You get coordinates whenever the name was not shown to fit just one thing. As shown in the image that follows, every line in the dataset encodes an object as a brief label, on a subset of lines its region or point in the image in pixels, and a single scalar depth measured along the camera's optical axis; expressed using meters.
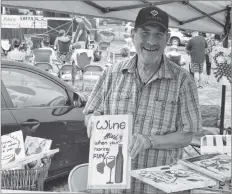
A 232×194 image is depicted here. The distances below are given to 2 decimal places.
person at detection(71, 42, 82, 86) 9.48
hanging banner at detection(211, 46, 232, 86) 4.70
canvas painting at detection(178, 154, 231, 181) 1.68
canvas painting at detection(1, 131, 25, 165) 1.97
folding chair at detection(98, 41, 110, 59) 16.45
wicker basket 1.91
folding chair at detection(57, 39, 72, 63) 13.38
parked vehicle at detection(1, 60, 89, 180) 3.73
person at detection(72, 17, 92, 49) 14.65
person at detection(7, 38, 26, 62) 11.52
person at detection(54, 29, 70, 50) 13.52
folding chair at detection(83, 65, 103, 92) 9.05
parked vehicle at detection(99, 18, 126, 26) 20.14
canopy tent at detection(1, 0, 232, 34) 3.37
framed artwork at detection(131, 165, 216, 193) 1.54
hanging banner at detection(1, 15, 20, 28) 9.46
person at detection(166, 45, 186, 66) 11.73
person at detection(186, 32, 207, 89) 10.52
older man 1.97
